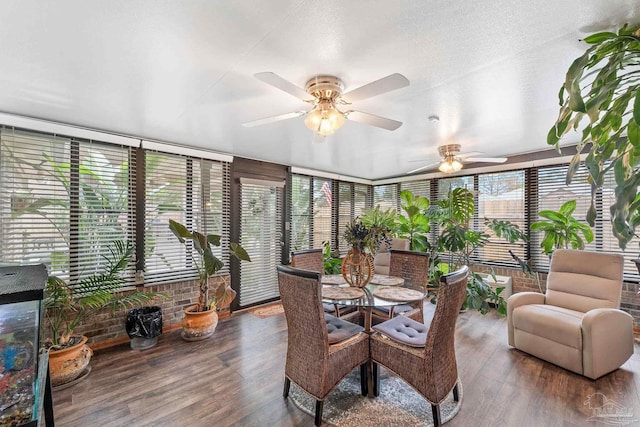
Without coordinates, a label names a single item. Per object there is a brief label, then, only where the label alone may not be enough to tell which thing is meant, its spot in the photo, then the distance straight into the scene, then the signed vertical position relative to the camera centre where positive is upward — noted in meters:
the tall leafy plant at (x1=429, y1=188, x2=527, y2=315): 3.62 -0.33
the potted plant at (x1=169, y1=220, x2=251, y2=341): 3.23 -1.03
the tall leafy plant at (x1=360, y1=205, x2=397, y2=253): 2.69 -0.13
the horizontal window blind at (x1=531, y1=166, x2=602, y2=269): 3.75 +0.29
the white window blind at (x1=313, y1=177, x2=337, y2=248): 5.47 +0.07
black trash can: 3.01 -1.29
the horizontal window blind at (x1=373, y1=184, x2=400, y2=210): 6.12 +0.42
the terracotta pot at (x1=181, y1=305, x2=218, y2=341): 3.23 -1.35
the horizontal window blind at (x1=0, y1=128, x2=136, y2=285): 2.62 +0.14
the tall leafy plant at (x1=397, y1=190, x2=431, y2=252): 4.67 -0.13
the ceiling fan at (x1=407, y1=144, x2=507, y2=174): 3.48 +0.75
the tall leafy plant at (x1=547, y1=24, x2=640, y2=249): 1.13 +0.46
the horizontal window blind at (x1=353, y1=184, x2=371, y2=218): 6.30 +0.38
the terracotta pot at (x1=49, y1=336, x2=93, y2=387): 2.35 -1.35
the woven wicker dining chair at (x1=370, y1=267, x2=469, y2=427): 1.80 -0.99
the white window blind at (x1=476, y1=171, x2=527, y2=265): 4.32 +0.14
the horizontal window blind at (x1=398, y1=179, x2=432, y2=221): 5.47 +0.57
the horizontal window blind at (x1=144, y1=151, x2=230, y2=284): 3.48 +0.09
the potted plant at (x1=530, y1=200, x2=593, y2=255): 3.49 -0.19
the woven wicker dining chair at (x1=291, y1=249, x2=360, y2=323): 2.89 -0.63
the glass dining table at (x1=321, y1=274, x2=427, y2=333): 2.19 -0.71
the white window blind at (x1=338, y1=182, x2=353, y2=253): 5.93 +0.14
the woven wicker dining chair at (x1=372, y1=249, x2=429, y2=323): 2.87 -0.70
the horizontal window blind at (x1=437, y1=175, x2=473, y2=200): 4.89 +0.58
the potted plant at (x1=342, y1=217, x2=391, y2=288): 2.64 -0.37
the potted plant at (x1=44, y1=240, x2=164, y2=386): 2.42 -0.96
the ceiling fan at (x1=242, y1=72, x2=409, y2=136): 1.68 +0.76
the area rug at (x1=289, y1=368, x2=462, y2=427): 1.92 -1.48
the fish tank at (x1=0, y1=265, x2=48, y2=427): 1.07 -0.58
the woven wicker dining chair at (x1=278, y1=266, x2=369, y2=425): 1.85 -0.98
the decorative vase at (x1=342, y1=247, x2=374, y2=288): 2.64 -0.52
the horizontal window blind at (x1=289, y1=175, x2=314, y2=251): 5.04 +0.02
